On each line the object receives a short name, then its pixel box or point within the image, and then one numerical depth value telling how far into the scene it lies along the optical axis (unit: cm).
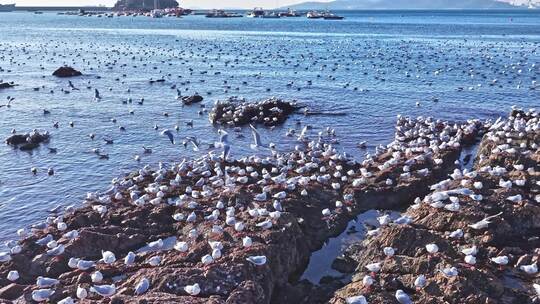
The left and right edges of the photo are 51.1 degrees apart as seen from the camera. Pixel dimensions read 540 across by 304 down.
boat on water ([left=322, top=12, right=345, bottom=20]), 17988
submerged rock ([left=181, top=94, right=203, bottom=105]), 3928
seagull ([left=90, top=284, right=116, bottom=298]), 1330
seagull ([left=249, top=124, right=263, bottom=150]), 2779
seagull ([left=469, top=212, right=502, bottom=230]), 1633
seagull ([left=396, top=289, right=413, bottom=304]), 1313
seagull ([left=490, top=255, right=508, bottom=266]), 1484
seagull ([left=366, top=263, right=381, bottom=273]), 1472
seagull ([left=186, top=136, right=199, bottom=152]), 2836
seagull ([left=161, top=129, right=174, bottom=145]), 2748
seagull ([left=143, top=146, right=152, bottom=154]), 2820
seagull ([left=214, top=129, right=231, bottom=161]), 2476
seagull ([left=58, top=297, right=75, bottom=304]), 1285
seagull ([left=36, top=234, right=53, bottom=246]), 1697
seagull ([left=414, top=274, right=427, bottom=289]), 1367
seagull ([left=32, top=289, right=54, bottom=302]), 1352
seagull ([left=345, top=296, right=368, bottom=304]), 1294
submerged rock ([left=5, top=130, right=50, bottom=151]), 2924
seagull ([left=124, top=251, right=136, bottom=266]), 1542
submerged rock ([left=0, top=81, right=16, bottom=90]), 4578
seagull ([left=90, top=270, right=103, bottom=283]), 1423
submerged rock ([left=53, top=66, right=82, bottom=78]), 5153
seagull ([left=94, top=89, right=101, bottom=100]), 4090
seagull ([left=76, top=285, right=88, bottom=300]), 1338
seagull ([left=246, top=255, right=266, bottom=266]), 1449
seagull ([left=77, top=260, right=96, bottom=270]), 1514
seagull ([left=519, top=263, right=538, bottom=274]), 1456
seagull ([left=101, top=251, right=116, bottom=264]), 1527
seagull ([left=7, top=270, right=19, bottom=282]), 1496
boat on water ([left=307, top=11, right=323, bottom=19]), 18312
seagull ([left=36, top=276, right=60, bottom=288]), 1425
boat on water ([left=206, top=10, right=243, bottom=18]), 19468
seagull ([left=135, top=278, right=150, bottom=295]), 1322
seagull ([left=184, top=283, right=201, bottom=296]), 1309
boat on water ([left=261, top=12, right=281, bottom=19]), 19850
